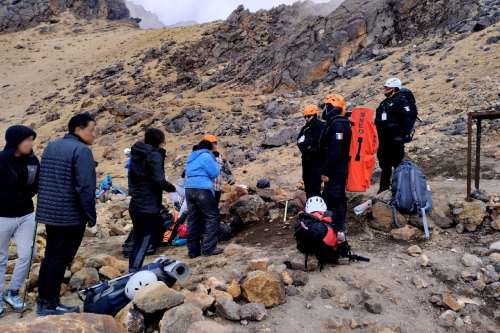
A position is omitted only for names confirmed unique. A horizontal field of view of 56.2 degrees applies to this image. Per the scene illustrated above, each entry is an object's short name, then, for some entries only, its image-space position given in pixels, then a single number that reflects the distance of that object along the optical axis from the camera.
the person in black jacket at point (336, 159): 5.19
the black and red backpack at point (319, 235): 4.59
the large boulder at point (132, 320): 3.57
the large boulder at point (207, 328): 3.53
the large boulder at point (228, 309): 3.80
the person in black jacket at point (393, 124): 5.97
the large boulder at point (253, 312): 3.81
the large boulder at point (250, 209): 6.90
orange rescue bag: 5.50
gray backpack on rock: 5.44
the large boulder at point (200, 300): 3.85
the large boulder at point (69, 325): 3.03
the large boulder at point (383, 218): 5.55
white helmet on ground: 3.91
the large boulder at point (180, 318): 3.53
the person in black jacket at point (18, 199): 4.17
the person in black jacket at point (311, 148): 5.92
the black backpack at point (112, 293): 3.88
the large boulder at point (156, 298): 3.63
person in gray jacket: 3.92
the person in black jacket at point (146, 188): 4.97
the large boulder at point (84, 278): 4.87
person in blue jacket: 5.61
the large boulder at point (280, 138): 12.74
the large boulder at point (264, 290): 4.03
